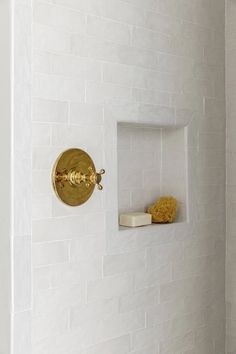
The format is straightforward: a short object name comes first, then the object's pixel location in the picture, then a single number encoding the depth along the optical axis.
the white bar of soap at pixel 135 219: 1.84
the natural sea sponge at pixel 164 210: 1.95
